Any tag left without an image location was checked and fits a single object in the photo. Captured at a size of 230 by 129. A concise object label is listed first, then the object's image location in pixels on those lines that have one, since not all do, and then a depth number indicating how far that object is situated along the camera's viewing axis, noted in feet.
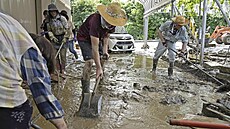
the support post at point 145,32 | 34.70
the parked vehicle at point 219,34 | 31.30
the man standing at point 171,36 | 14.64
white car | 27.94
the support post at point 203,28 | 16.67
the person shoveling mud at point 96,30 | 8.39
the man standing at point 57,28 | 12.64
